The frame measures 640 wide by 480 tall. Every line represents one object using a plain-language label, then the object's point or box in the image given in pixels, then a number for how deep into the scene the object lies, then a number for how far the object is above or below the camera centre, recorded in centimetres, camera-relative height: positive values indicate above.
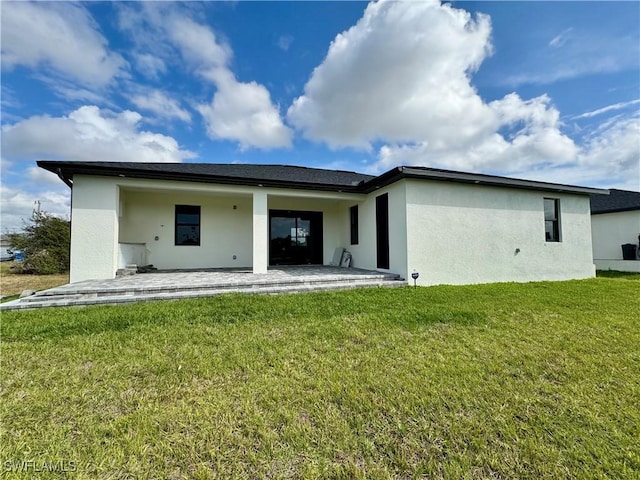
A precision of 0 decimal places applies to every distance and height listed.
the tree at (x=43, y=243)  1161 +51
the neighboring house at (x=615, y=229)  1280 +87
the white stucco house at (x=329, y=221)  728 +101
